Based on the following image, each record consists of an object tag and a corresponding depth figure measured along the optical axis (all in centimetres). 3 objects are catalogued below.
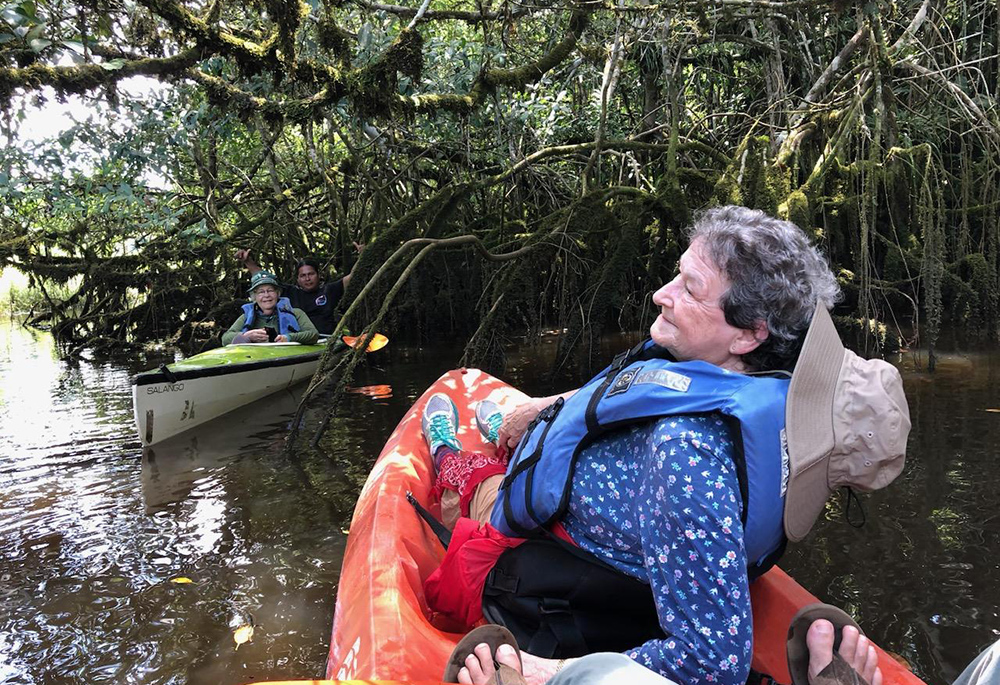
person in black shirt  838
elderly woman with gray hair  133
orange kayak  164
